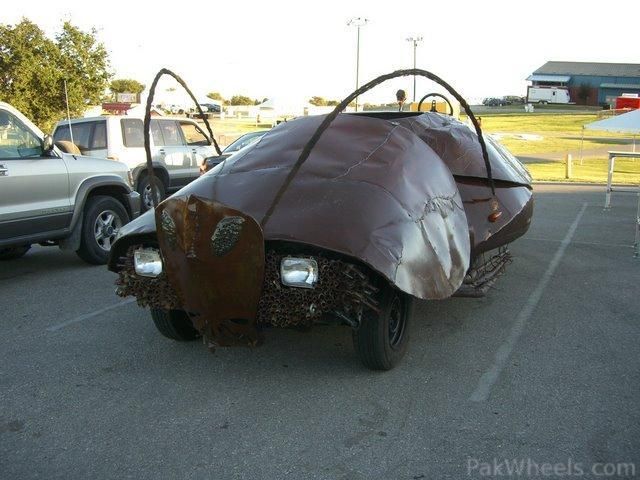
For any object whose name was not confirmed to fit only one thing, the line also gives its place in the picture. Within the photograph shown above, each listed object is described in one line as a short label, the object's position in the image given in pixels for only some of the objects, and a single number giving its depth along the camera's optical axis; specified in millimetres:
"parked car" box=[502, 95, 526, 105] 99250
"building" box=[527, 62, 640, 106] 97062
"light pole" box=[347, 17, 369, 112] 54812
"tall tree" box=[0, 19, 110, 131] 20953
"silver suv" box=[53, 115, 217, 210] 12781
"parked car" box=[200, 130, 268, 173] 12883
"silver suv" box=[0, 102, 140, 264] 7230
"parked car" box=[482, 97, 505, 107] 97000
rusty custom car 3852
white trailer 91562
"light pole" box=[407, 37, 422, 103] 67250
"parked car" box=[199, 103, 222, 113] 74425
